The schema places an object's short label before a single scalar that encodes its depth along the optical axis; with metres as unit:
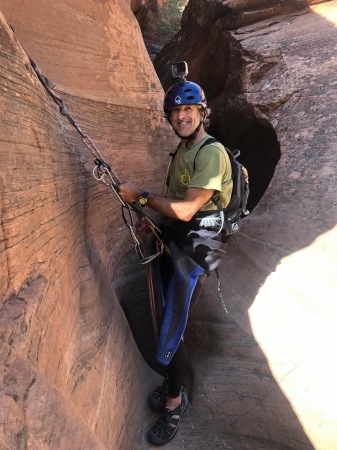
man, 2.69
